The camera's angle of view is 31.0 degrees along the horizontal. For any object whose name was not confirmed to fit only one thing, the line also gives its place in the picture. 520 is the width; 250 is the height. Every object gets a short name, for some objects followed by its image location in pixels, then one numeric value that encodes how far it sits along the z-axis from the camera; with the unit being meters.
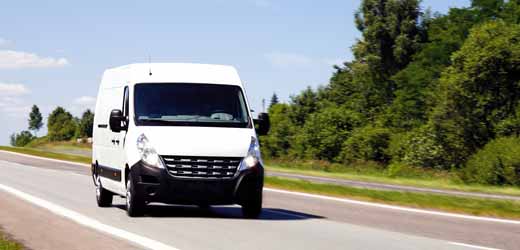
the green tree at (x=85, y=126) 127.81
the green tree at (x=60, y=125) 152.62
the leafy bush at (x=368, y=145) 61.50
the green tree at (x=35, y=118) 192.30
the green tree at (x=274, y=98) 192.75
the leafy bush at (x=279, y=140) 73.06
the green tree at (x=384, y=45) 79.06
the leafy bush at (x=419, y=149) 53.72
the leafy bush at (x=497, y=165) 41.25
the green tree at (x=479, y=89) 50.50
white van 13.55
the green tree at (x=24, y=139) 193.26
